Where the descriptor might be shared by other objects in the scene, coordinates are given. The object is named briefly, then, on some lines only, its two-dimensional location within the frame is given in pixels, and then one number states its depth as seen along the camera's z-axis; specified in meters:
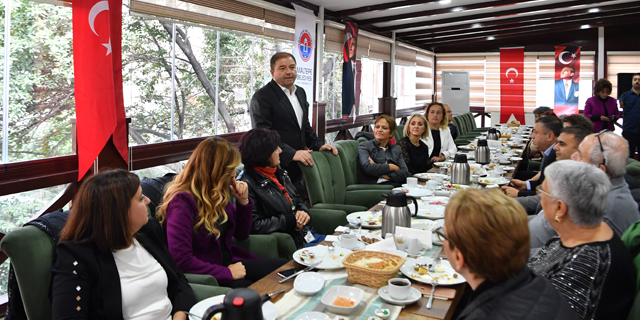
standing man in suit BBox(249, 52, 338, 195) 3.98
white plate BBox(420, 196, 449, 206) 3.19
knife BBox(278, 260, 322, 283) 1.92
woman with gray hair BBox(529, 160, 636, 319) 1.58
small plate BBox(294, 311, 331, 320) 1.57
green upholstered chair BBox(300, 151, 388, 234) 3.40
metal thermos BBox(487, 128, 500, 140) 7.30
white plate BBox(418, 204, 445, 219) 2.87
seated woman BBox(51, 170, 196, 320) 1.65
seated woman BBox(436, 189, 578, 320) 1.21
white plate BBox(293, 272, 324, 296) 1.79
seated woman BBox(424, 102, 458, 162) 5.92
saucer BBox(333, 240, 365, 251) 2.27
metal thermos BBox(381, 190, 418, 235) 2.47
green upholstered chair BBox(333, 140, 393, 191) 4.28
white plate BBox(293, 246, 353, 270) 2.05
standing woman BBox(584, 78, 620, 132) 8.27
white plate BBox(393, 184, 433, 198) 3.38
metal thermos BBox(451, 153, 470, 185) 3.90
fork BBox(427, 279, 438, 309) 1.71
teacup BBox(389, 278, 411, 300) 1.72
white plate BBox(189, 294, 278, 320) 1.58
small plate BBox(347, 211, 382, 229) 2.70
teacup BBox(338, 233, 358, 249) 2.26
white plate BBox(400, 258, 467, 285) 1.90
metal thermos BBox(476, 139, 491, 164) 5.07
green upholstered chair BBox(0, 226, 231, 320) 1.63
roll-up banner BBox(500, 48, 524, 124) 12.72
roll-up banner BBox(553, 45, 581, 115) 11.99
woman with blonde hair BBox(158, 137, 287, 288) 2.27
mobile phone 1.96
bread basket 1.84
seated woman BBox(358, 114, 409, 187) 4.49
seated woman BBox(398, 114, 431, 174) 5.11
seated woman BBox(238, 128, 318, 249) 2.90
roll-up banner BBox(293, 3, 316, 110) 6.06
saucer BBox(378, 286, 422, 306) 1.71
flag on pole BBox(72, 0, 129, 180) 3.11
